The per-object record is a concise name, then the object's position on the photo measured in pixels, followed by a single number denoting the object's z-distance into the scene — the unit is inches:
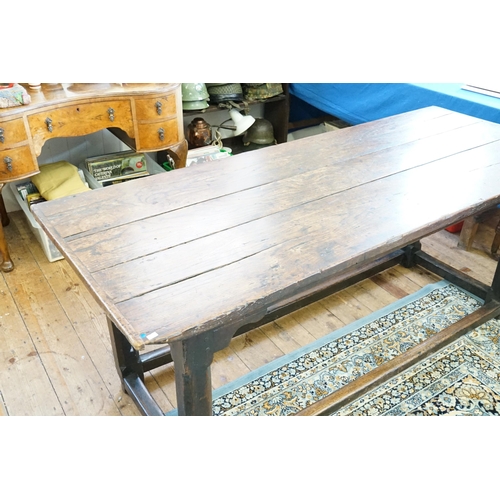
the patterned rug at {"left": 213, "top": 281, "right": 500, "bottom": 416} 66.6
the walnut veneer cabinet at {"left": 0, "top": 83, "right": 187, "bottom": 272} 83.4
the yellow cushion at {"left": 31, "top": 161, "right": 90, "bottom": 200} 95.7
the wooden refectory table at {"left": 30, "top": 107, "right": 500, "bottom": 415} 45.1
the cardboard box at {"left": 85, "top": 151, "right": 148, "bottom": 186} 104.0
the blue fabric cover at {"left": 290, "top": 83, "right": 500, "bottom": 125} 96.7
